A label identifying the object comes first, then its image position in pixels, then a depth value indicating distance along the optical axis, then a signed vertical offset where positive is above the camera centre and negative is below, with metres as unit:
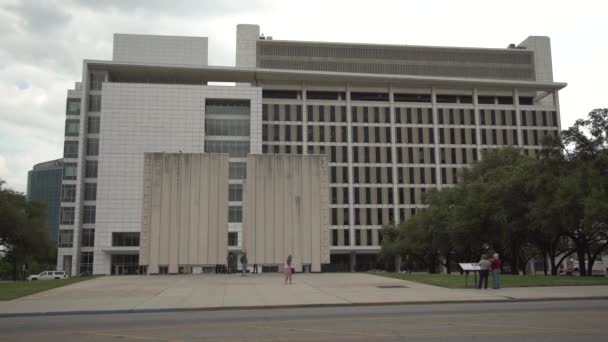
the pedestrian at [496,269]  25.94 -0.79
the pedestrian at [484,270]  25.98 -0.81
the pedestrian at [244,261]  38.16 -0.52
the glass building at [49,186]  191.50 +22.73
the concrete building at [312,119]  94.31 +23.29
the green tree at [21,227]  64.31 +3.06
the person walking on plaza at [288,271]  31.14 -0.97
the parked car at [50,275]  81.01 -2.91
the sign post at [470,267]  25.55 -0.67
